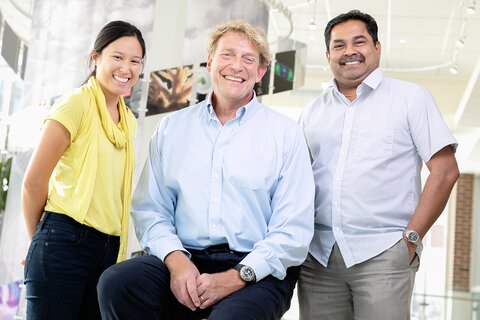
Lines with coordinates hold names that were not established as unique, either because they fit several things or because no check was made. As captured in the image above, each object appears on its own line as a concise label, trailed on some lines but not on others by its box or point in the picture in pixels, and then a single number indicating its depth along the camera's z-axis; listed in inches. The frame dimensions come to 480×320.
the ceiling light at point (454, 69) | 415.4
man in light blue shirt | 94.7
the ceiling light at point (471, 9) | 308.0
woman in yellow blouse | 103.4
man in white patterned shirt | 110.5
